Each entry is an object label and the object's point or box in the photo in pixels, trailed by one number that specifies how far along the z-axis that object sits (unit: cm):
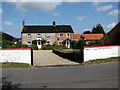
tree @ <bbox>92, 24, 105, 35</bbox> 7214
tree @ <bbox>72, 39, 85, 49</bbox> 3708
